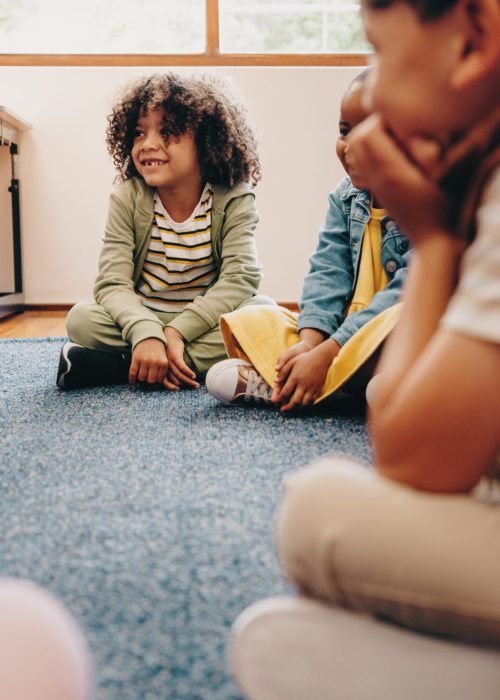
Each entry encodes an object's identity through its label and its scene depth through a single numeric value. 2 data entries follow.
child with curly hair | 1.35
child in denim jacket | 1.06
